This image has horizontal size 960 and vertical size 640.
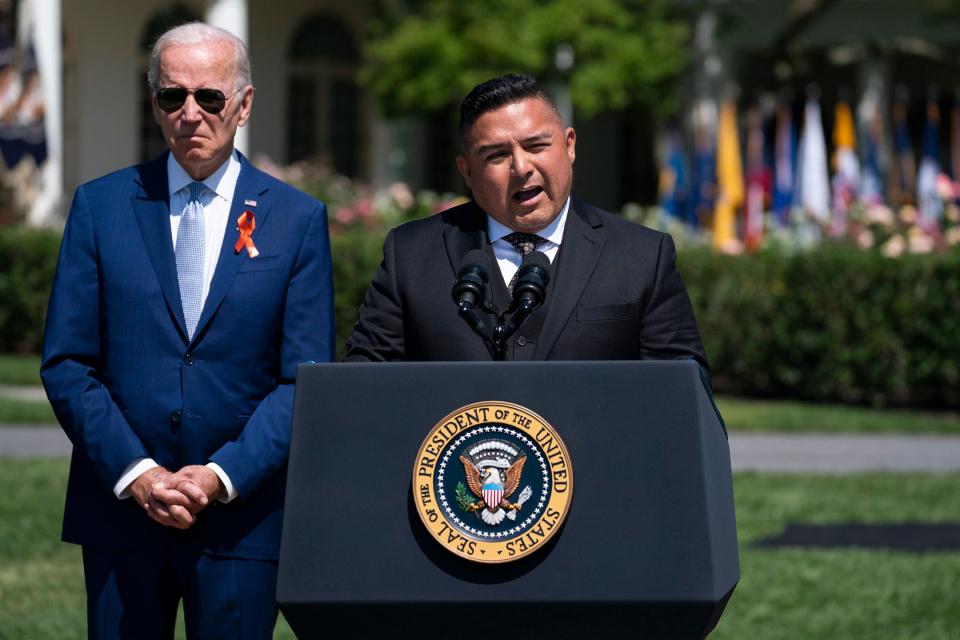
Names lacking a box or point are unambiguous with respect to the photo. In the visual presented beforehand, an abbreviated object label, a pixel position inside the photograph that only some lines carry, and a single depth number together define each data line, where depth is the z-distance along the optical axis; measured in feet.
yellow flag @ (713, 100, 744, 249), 117.60
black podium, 19.34
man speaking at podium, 22.91
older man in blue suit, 24.06
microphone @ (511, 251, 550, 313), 21.50
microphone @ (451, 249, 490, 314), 21.52
